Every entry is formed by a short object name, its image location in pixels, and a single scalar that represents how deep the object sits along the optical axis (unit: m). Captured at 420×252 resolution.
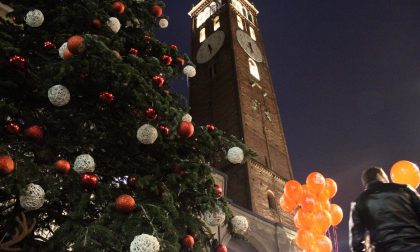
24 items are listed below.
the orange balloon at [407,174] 5.15
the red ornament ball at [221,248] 3.68
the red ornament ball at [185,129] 3.57
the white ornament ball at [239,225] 3.80
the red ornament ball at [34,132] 3.27
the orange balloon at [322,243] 7.95
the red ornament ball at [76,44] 3.35
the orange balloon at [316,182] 7.60
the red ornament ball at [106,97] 3.66
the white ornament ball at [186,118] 4.21
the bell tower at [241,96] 20.69
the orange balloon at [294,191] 8.34
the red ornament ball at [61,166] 3.12
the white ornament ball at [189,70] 5.10
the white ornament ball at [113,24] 4.31
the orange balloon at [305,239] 8.02
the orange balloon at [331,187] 7.88
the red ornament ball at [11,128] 3.29
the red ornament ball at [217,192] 3.75
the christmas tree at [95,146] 2.96
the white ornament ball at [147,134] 3.47
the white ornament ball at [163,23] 5.79
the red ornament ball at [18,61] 3.45
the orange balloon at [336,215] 8.12
